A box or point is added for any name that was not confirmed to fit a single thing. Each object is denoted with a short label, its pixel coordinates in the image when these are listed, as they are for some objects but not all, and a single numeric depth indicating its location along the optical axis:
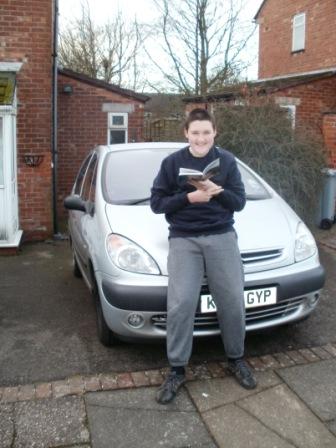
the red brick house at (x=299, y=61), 9.84
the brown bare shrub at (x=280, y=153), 7.77
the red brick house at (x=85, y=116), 9.63
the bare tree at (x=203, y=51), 20.10
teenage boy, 3.13
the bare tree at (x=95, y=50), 21.69
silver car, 3.37
